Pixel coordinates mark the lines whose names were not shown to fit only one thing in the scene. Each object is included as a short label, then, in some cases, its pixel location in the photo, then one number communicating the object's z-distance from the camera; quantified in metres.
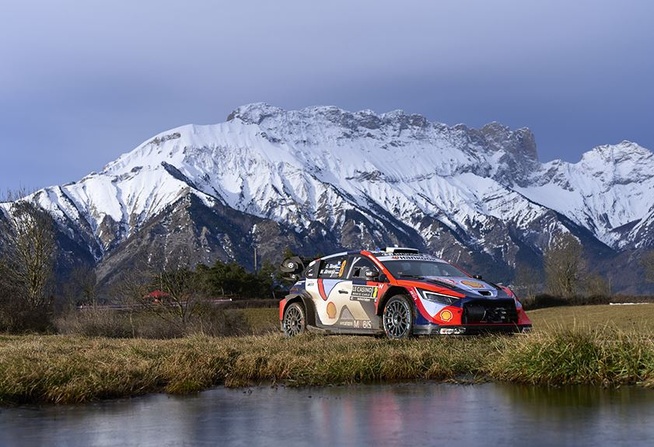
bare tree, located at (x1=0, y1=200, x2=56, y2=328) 53.94
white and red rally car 13.13
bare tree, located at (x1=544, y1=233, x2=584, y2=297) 113.12
